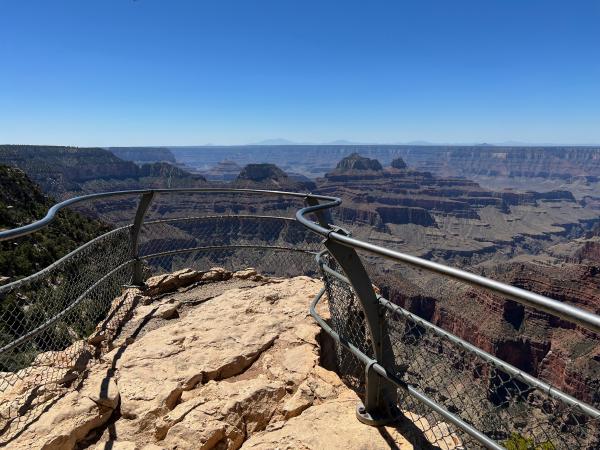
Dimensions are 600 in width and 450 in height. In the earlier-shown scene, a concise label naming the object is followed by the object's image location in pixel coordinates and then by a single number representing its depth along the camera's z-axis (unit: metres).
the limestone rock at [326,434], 2.92
